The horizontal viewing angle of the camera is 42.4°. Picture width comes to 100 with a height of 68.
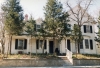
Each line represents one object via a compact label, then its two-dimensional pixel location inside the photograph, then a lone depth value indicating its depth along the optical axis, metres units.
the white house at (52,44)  21.94
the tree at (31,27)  18.73
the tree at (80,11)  22.43
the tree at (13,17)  18.05
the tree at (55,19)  18.25
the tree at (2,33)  21.66
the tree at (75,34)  19.58
